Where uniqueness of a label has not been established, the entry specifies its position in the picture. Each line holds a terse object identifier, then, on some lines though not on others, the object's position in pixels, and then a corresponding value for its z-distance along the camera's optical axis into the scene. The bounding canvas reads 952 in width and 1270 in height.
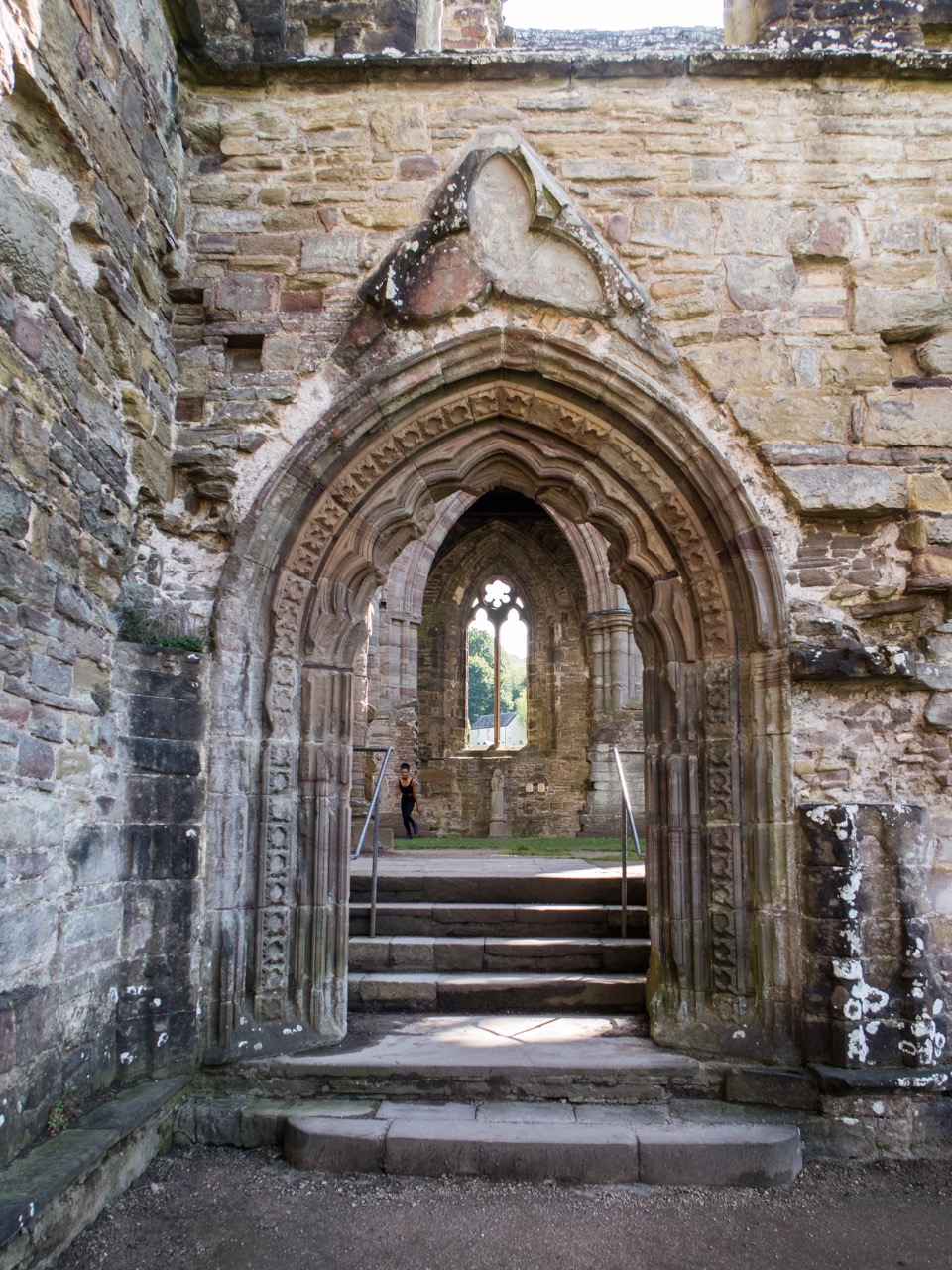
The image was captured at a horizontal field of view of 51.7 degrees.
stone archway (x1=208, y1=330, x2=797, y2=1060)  4.54
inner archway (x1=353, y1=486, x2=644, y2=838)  14.06
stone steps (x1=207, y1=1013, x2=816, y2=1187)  3.82
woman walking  13.45
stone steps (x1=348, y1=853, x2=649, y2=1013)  5.25
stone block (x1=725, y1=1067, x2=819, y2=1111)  4.20
